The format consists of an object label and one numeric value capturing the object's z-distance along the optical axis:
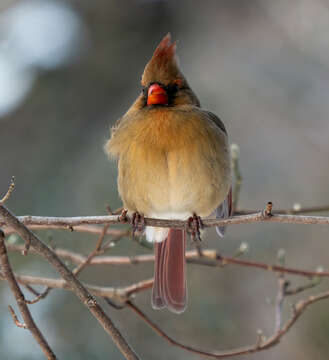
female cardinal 4.77
